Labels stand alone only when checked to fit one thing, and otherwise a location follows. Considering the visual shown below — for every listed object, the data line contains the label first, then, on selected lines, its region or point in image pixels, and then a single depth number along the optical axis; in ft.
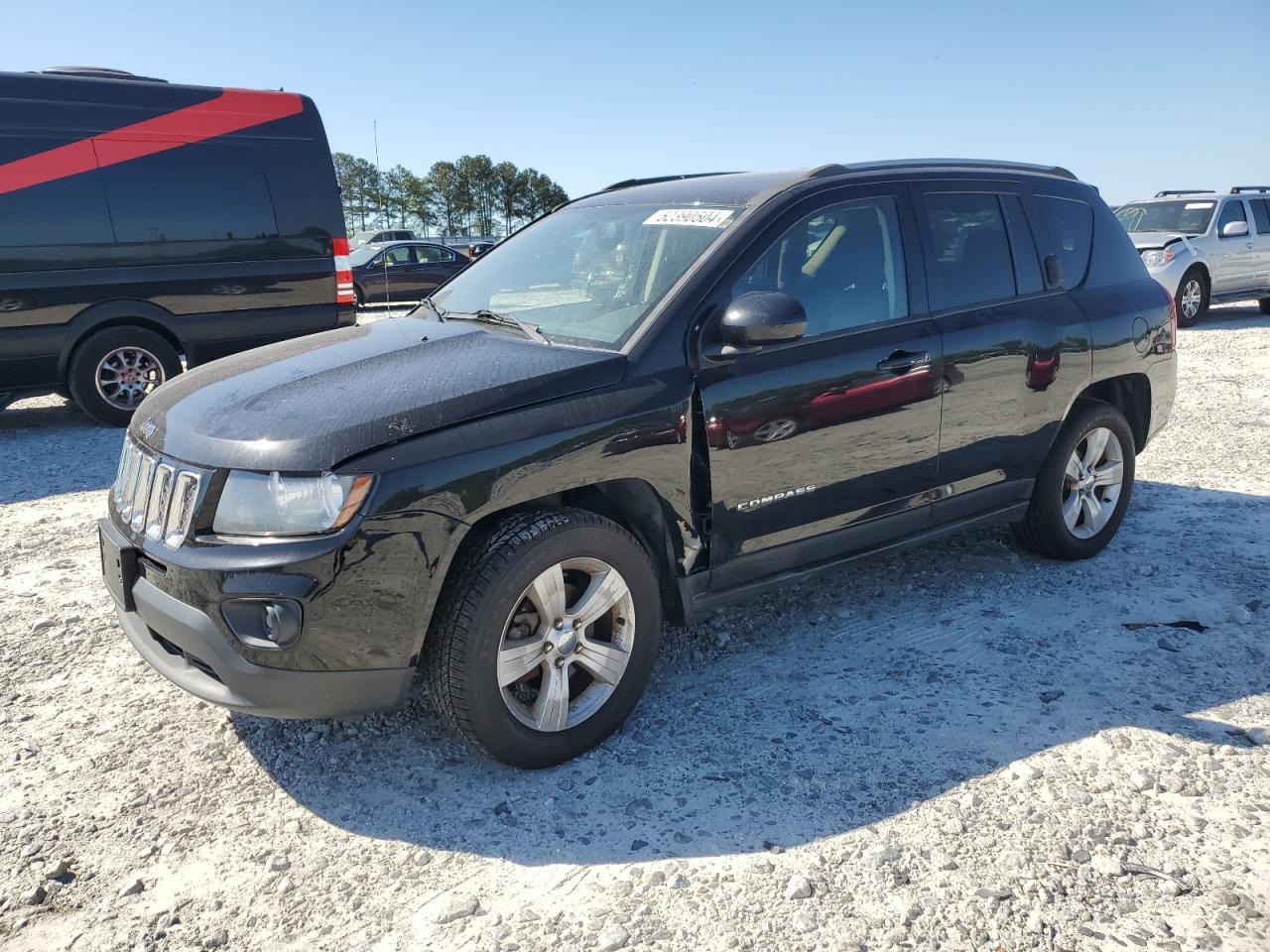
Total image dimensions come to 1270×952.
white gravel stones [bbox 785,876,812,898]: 7.99
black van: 23.89
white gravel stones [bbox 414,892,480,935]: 7.74
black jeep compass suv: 8.52
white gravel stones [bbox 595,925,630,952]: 7.45
